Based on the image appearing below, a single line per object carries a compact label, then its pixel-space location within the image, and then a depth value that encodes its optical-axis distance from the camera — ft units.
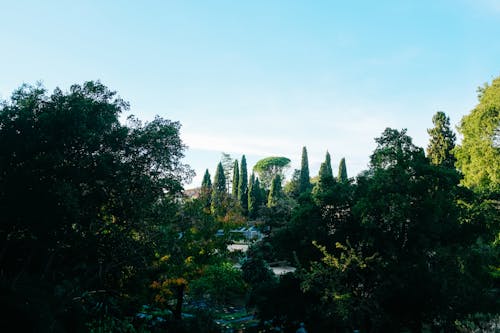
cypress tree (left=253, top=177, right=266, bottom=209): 222.44
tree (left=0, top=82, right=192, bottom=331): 44.39
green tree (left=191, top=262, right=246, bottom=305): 68.64
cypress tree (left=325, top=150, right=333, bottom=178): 250.78
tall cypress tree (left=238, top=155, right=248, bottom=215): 236.43
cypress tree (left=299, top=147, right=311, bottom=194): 235.52
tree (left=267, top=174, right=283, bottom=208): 221.05
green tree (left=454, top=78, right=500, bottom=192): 83.25
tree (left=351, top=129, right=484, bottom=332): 43.16
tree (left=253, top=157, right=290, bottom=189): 327.88
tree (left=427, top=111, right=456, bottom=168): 125.39
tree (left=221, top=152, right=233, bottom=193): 273.75
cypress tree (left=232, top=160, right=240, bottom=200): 251.39
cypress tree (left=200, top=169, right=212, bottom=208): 164.66
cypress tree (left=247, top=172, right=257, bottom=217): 217.77
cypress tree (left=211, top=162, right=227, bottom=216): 171.90
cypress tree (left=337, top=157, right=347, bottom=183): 250.90
